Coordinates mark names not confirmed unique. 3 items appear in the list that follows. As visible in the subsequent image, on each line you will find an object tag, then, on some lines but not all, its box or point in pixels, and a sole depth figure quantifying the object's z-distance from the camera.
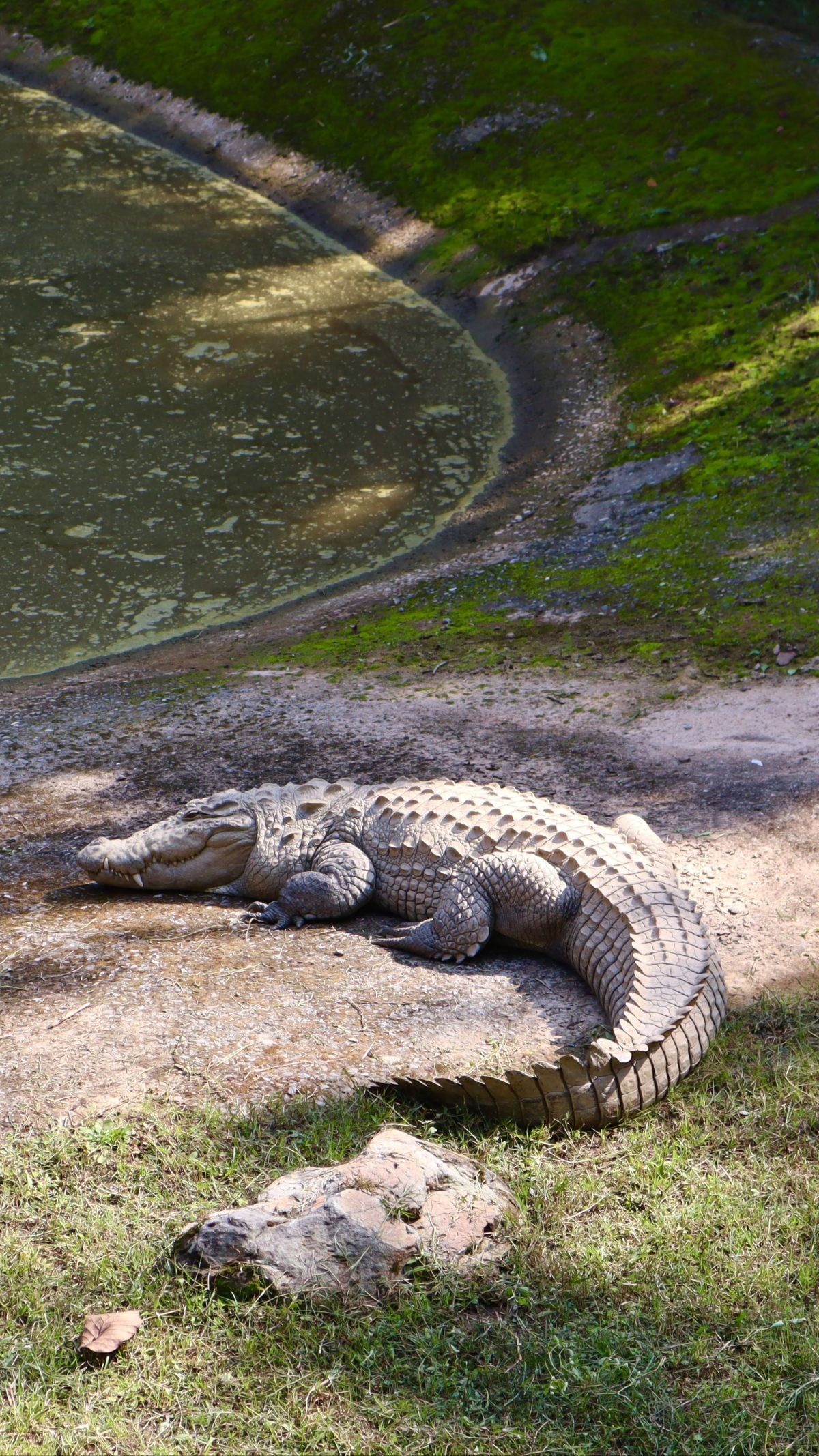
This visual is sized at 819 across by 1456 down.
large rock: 6.50
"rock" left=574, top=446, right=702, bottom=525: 19.45
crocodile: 7.73
